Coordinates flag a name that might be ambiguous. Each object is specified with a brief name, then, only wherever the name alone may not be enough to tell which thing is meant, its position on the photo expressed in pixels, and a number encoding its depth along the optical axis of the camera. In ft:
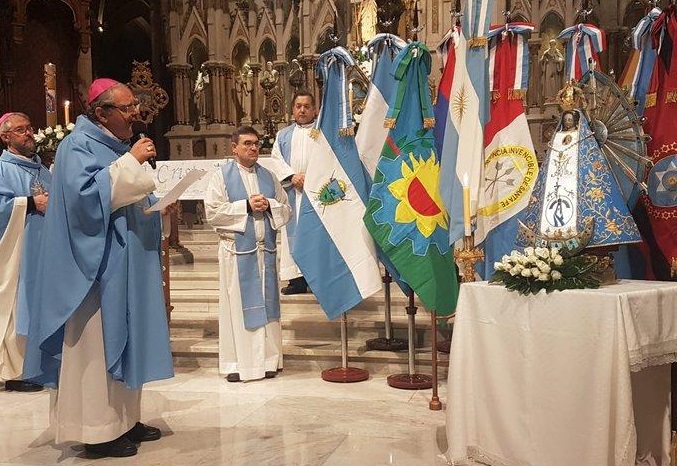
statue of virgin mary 9.62
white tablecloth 8.52
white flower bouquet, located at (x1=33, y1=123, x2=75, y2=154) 18.43
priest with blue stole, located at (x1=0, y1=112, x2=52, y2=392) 16.29
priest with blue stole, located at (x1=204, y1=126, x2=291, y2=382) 16.75
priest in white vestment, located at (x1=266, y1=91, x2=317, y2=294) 19.26
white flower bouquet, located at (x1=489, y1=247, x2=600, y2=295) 9.17
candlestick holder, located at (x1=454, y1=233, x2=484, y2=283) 10.62
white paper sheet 11.27
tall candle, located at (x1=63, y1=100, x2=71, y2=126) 18.27
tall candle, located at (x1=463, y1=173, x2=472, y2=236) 10.51
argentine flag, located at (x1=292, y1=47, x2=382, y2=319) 15.49
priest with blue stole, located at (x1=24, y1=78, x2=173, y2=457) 11.16
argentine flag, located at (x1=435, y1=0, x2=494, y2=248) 12.76
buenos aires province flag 14.05
